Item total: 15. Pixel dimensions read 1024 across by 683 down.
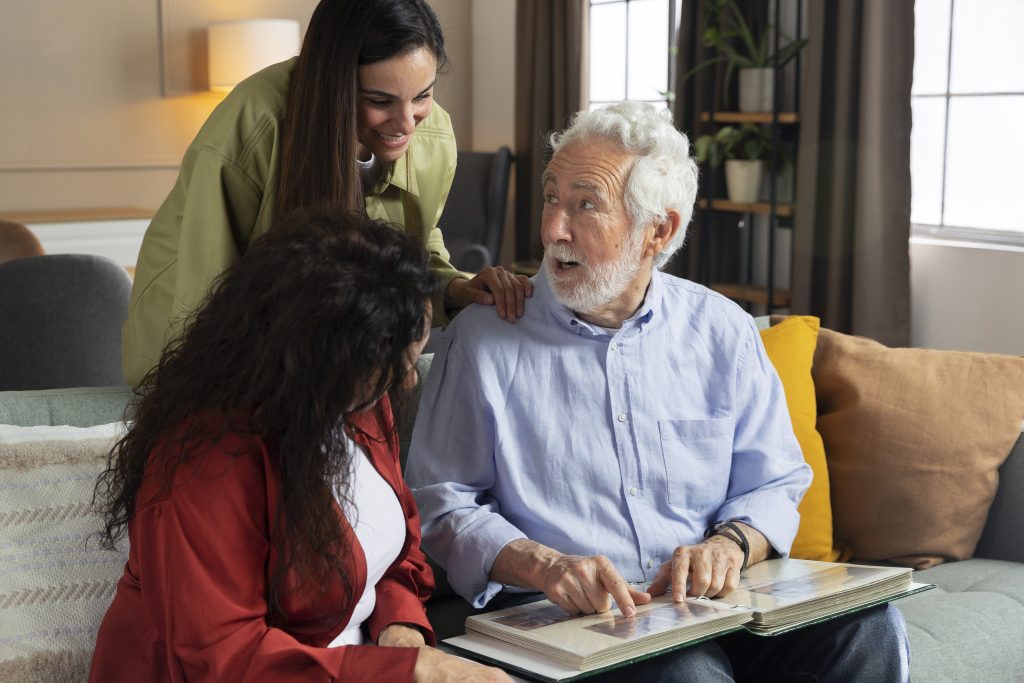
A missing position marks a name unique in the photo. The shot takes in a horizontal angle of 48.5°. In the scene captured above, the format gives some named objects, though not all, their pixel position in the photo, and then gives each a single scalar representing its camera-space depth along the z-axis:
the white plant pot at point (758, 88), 4.56
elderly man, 1.83
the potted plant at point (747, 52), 4.52
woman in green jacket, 1.86
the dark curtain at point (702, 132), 4.93
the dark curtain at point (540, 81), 5.89
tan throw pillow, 2.24
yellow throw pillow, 2.23
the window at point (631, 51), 5.64
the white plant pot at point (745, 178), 4.64
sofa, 1.57
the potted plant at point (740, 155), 4.62
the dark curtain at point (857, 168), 4.08
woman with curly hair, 1.22
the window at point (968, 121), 3.99
